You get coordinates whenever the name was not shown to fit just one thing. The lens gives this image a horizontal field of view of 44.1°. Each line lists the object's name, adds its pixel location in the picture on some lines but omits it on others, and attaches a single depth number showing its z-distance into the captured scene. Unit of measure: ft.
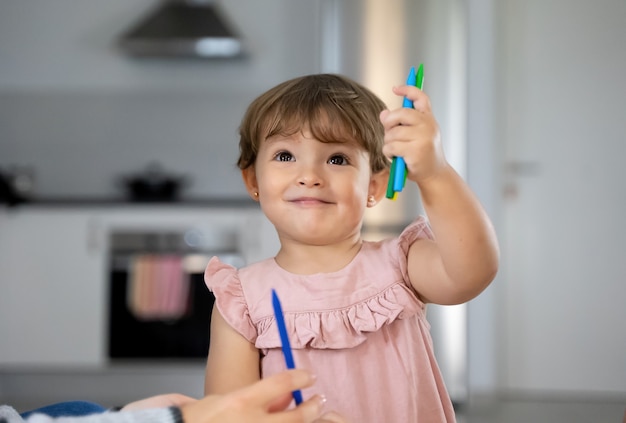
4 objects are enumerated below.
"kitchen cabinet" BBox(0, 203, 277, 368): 11.61
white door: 12.36
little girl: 3.24
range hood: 13.42
